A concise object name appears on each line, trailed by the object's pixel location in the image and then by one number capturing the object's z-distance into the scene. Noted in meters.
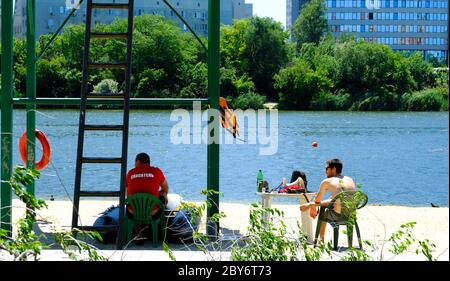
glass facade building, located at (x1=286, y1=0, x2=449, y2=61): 195.88
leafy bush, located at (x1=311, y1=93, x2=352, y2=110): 81.90
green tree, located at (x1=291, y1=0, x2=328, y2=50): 112.31
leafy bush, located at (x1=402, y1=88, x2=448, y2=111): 79.19
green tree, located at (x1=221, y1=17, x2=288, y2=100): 82.50
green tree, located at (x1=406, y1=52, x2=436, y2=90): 88.31
